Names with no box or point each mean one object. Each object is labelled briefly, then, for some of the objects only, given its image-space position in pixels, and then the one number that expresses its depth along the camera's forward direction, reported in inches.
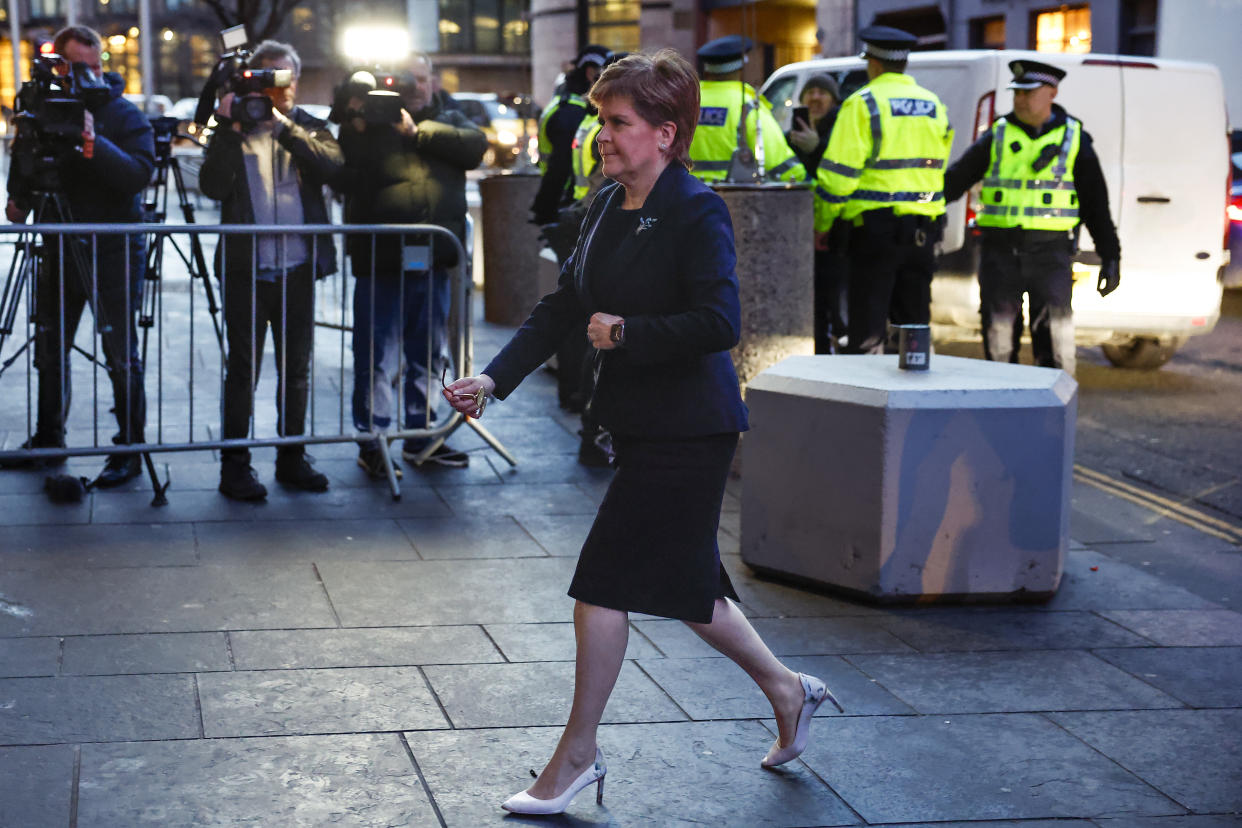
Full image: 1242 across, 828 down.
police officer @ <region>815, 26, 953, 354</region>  335.3
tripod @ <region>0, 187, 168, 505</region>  278.4
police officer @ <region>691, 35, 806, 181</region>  333.1
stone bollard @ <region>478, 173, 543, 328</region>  486.3
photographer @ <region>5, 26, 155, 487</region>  279.9
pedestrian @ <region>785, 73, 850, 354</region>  394.0
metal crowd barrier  273.0
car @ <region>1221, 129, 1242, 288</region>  540.1
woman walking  146.5
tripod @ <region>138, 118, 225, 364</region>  287.4
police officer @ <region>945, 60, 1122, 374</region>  330.6
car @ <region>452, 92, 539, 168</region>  1209.4
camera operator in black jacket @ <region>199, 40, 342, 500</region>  277.1
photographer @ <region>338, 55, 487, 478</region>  291.1
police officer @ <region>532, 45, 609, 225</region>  392.5
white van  390.6
